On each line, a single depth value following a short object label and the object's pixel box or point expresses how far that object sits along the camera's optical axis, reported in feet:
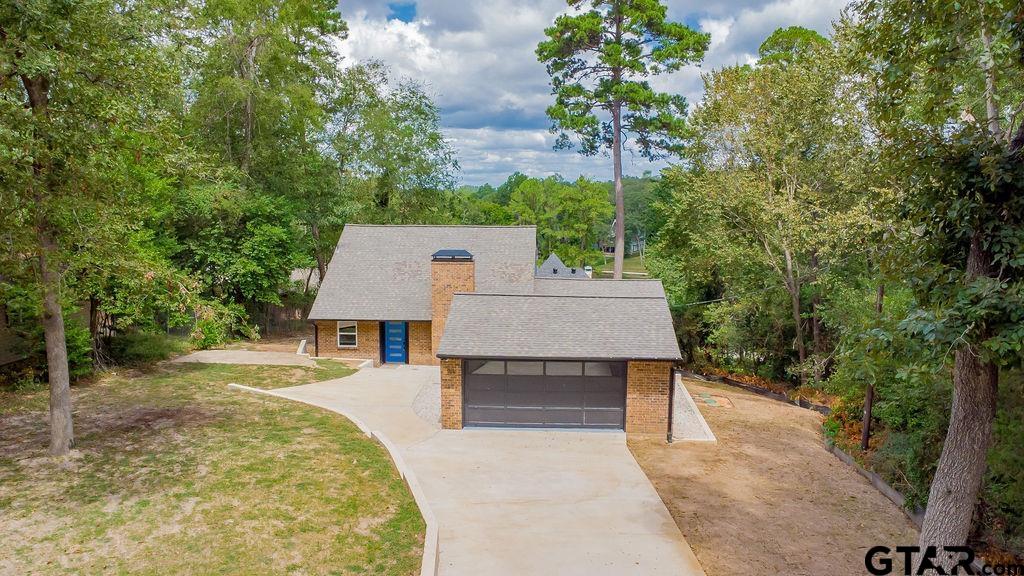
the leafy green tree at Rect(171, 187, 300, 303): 85.35
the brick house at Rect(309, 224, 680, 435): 49.51
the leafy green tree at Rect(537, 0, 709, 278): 87.86
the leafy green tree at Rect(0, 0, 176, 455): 30.96
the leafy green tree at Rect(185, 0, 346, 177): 86.94
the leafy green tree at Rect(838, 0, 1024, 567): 20.83
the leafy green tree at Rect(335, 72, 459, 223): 111.86
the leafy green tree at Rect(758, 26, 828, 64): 99.16
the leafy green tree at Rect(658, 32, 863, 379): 67.82
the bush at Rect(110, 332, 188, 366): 66.80
